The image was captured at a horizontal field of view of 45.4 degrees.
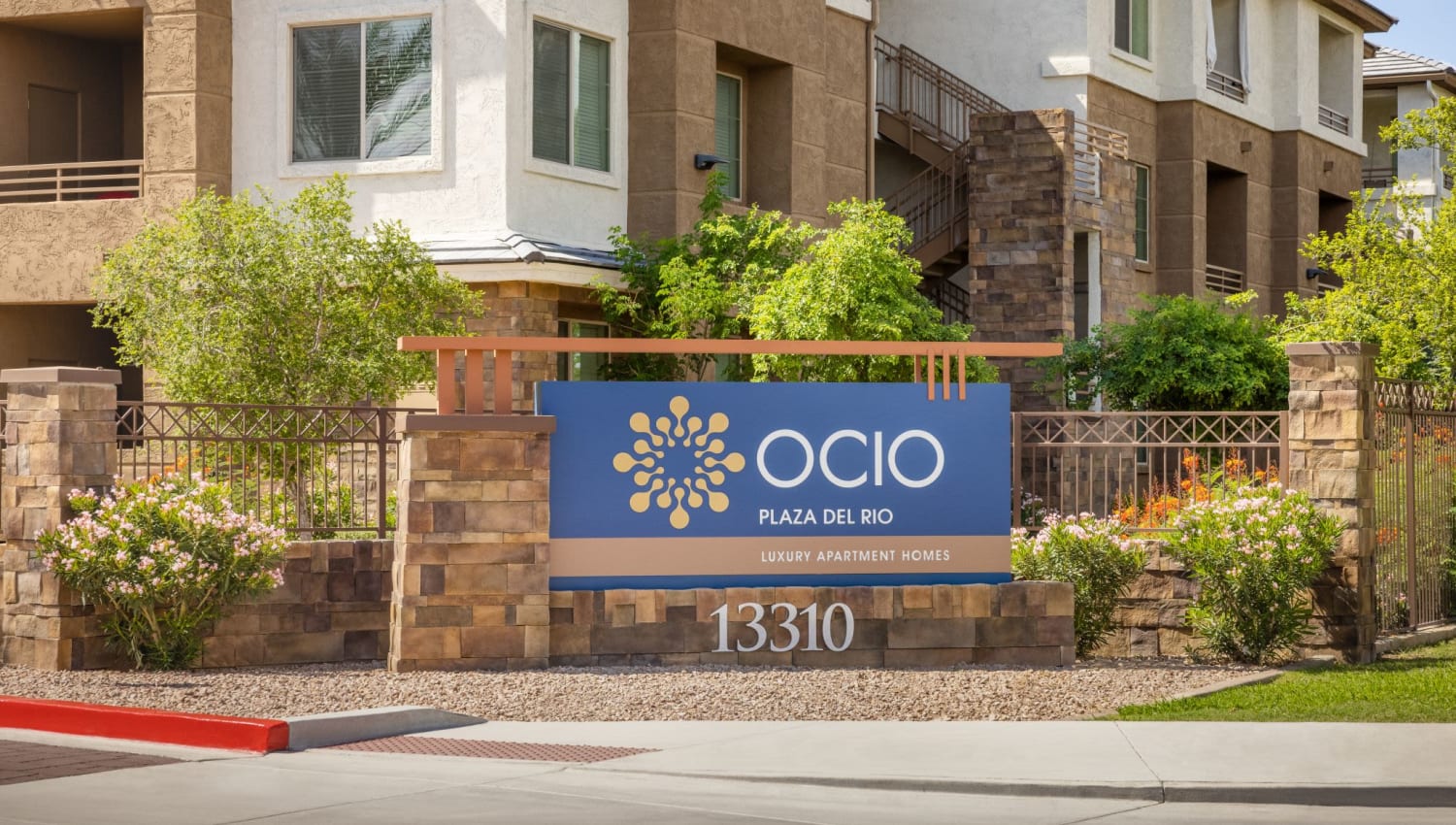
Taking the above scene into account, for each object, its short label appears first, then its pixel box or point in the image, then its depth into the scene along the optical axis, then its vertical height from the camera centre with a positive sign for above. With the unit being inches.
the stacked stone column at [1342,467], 569.3 -10.9
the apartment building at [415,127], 802.8 +147.1
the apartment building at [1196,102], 1163.3 +241.4
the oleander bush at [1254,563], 543.5 -40.5
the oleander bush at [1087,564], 562.6 -42.3
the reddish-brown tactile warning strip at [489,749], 392.5 -73.7
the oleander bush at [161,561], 513.7 -38.7
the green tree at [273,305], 666.2 +49.4
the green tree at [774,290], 771.4 +65.0
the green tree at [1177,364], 928.3 +37.9
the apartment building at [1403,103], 1659.7 +327.5
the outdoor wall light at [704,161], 878.4 +136.8
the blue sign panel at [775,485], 533.3 -16.5
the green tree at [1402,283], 788.0 +70.4
